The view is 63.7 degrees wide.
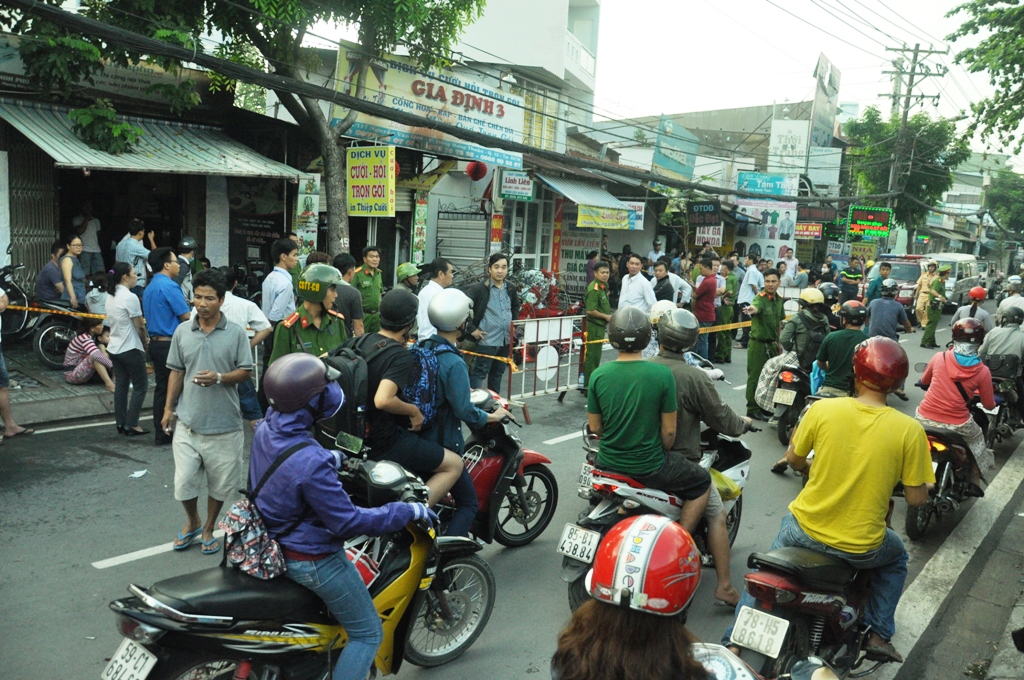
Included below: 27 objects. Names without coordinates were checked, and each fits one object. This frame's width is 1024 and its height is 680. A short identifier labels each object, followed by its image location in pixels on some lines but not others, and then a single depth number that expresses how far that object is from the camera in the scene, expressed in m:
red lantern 17.09
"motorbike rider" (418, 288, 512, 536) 4.50
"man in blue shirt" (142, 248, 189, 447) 7.26
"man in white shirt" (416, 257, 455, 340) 8.17
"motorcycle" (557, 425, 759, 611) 4.16
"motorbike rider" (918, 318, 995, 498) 6.54
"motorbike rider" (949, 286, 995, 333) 10.77
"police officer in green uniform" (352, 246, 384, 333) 9.95
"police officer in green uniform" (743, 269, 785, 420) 9.46
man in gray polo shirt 5.05
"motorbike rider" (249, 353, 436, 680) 2.98
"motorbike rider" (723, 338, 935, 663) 3.44
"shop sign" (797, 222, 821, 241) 29.33
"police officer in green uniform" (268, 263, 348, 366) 6.02
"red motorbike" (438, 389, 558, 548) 4.88
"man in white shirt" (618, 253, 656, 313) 10.42
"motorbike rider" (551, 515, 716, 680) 1.91
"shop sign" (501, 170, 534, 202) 17.73
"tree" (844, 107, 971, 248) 34.41
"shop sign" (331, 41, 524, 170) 14.34
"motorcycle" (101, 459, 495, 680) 2.68
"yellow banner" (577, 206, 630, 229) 19.92
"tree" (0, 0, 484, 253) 10.41
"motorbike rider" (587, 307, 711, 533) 4.28
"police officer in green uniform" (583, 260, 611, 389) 10.16
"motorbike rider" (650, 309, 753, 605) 4.64
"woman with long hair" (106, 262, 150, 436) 7.54
